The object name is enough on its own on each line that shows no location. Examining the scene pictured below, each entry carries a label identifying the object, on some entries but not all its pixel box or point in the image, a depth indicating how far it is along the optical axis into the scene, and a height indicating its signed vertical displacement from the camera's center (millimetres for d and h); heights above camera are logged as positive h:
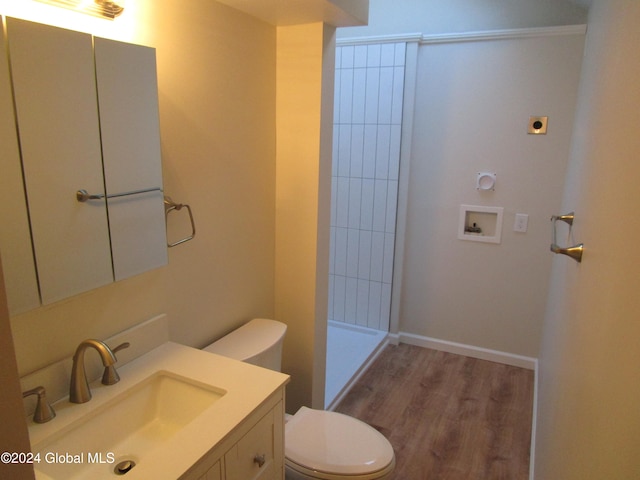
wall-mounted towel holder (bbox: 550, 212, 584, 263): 1360 -307
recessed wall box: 2971 -485
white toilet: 1586 -1100
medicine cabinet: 1037 -55
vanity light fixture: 1116 +345
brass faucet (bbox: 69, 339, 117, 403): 1213 -612
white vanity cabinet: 1115 -829
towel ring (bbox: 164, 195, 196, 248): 1495 -217
